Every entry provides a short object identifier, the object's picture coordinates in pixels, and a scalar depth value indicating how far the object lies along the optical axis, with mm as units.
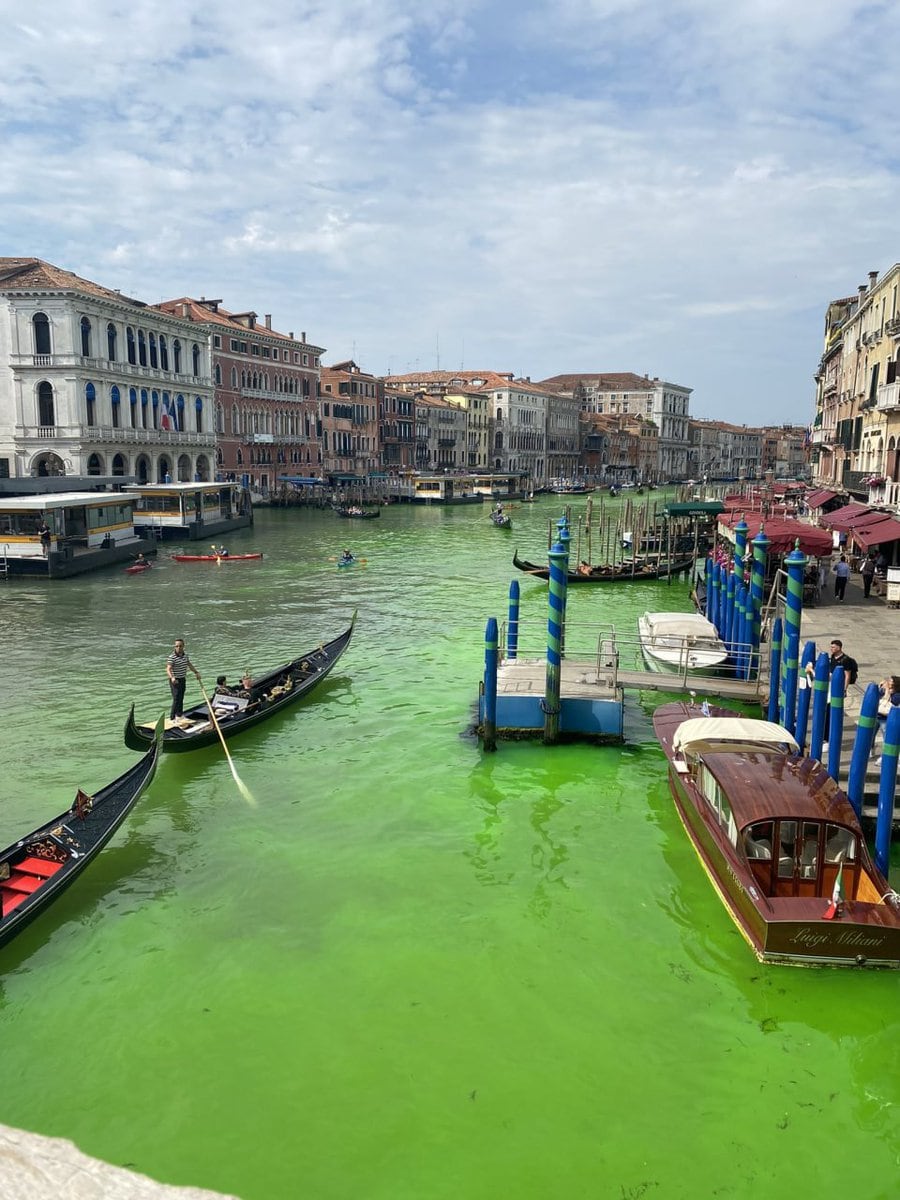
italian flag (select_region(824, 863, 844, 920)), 7152
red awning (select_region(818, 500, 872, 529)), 22417
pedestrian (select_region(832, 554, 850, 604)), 19062
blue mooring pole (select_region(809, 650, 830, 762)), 9734
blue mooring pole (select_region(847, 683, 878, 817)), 8430
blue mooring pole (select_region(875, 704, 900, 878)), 8086
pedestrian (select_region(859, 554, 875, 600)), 20061
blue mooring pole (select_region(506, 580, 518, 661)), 14883
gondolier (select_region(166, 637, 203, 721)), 12359
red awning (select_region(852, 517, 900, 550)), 18344
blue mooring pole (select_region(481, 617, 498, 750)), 11414
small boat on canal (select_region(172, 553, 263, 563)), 32125
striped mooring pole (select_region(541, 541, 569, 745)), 11961
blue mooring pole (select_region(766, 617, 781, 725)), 12031
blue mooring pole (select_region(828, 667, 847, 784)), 9164
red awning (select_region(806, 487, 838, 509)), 32425
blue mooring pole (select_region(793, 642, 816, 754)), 10484
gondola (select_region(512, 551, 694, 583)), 28344
